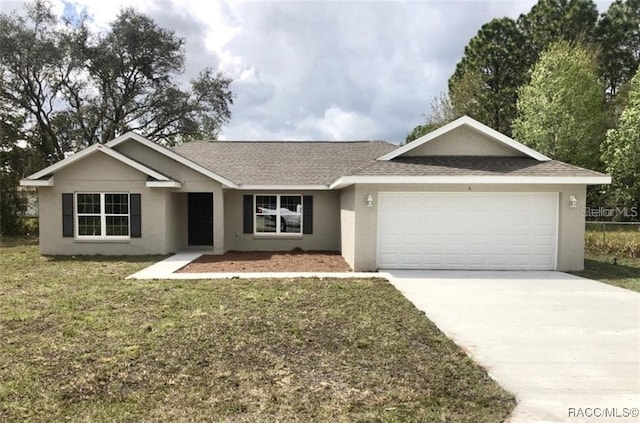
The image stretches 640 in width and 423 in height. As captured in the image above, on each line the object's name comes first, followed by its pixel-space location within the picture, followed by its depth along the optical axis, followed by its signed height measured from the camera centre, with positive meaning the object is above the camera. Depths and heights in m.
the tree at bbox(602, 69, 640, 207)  19.80 +2.08
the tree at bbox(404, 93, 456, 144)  32.84 +6.53
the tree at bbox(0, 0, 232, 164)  27.05 +7.80
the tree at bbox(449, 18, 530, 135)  31.38 +9.22
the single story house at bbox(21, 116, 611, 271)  11.41 -0.24
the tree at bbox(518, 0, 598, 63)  29.53 +12.48
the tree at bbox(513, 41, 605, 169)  23.28 +4.79
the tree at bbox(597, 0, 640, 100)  29.91 +11.23
